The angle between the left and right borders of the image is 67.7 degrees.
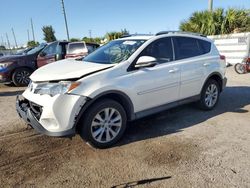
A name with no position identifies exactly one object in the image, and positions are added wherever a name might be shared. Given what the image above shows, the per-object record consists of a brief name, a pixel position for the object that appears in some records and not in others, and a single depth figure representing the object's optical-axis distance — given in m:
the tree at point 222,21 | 10.67
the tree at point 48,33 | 38.11
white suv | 2.58
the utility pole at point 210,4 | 12.09
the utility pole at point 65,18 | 19.91
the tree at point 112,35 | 15.84
